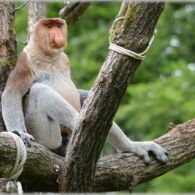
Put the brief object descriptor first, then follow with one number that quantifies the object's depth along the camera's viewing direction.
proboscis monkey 10.49
